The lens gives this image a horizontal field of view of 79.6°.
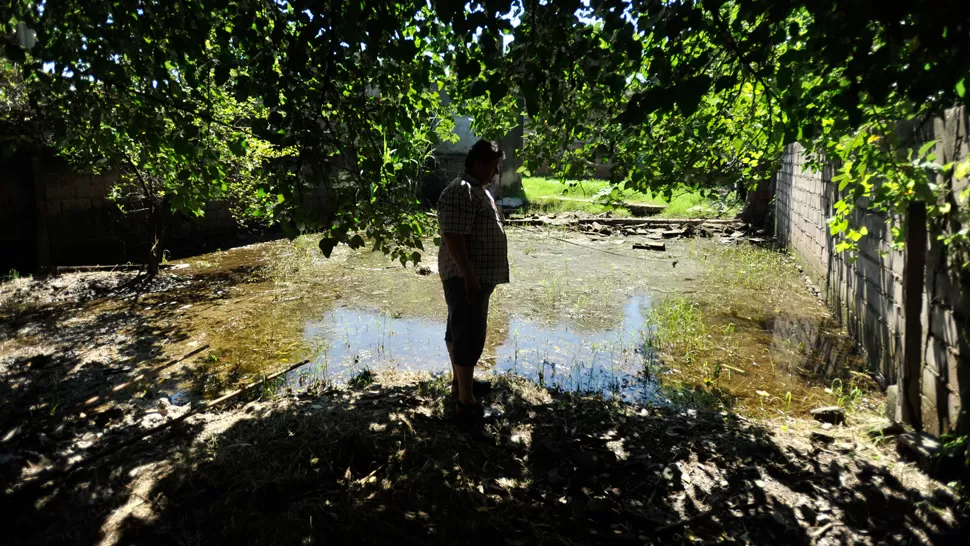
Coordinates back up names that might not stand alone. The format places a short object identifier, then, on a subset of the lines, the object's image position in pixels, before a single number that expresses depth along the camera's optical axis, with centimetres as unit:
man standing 331
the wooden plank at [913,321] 325
